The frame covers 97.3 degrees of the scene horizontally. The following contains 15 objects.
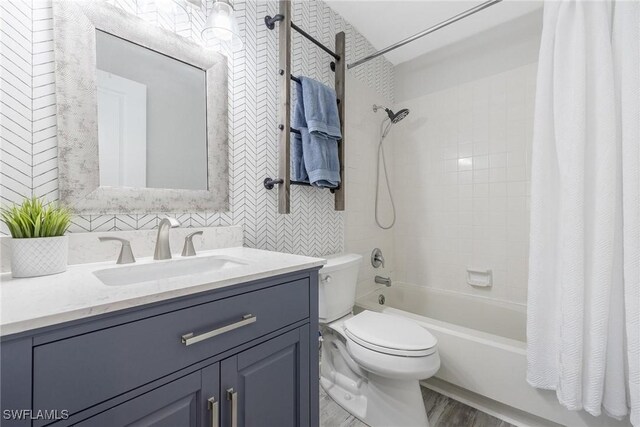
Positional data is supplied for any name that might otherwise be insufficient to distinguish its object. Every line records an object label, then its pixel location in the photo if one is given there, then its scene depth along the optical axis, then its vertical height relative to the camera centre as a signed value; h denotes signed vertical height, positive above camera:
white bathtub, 1.23 -0.76
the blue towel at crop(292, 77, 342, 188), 1.45 +0.41
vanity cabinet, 0.46 -0.32
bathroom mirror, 0.86 +0.33
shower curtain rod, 1.42 +0.99
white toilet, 1.17 -0.65
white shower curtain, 1.03 -0.01
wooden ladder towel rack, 1.35 +0.50
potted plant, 0.70 -0.08
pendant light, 1.11 +0.74
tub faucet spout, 1.99 -0.51
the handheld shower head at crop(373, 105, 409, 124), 2.00 +0.68
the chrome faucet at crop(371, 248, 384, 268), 2.06 -0.36
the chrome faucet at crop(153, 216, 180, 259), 0.95 -0.11
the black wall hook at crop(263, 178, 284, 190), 1.37 +0.13
